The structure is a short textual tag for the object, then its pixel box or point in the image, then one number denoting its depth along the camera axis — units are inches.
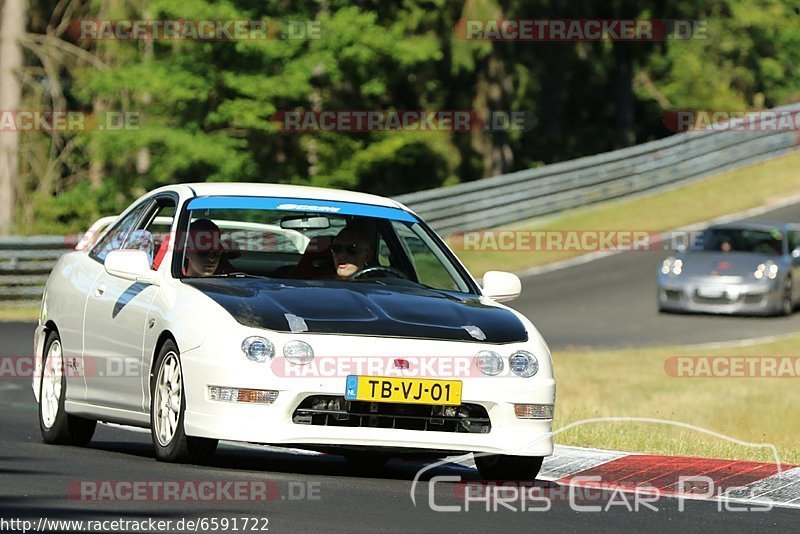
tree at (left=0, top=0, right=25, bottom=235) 2770.7
